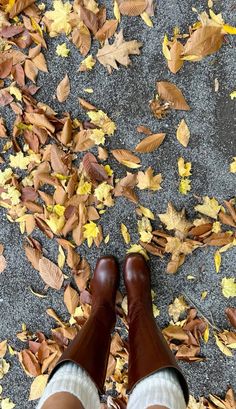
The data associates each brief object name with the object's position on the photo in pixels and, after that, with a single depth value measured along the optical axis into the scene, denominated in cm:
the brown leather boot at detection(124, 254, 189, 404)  152
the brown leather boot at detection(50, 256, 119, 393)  158
